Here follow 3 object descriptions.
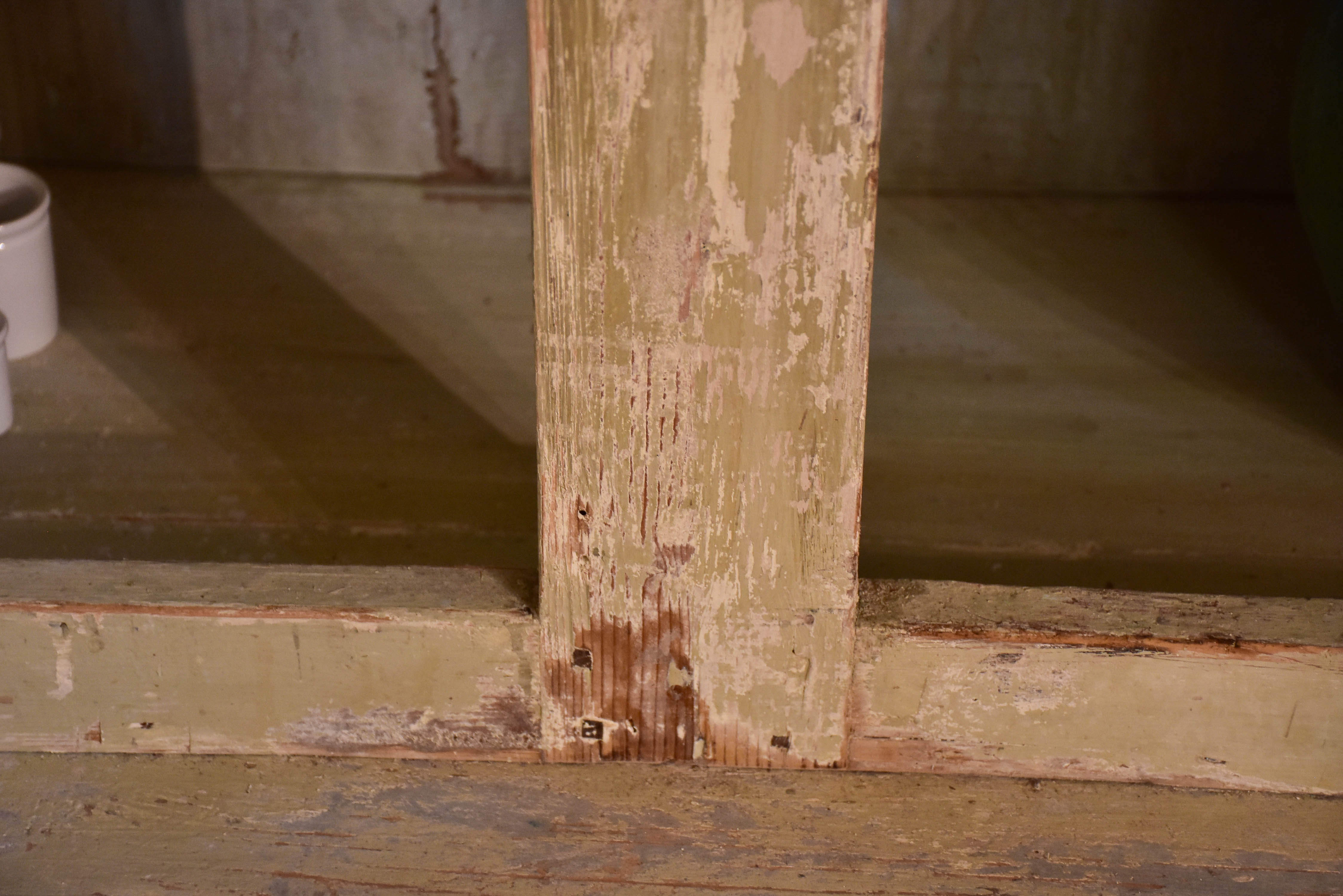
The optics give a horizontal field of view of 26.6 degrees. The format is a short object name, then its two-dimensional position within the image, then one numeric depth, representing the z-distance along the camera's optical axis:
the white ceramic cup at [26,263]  1.00
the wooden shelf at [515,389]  0.93
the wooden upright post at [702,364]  0.72
